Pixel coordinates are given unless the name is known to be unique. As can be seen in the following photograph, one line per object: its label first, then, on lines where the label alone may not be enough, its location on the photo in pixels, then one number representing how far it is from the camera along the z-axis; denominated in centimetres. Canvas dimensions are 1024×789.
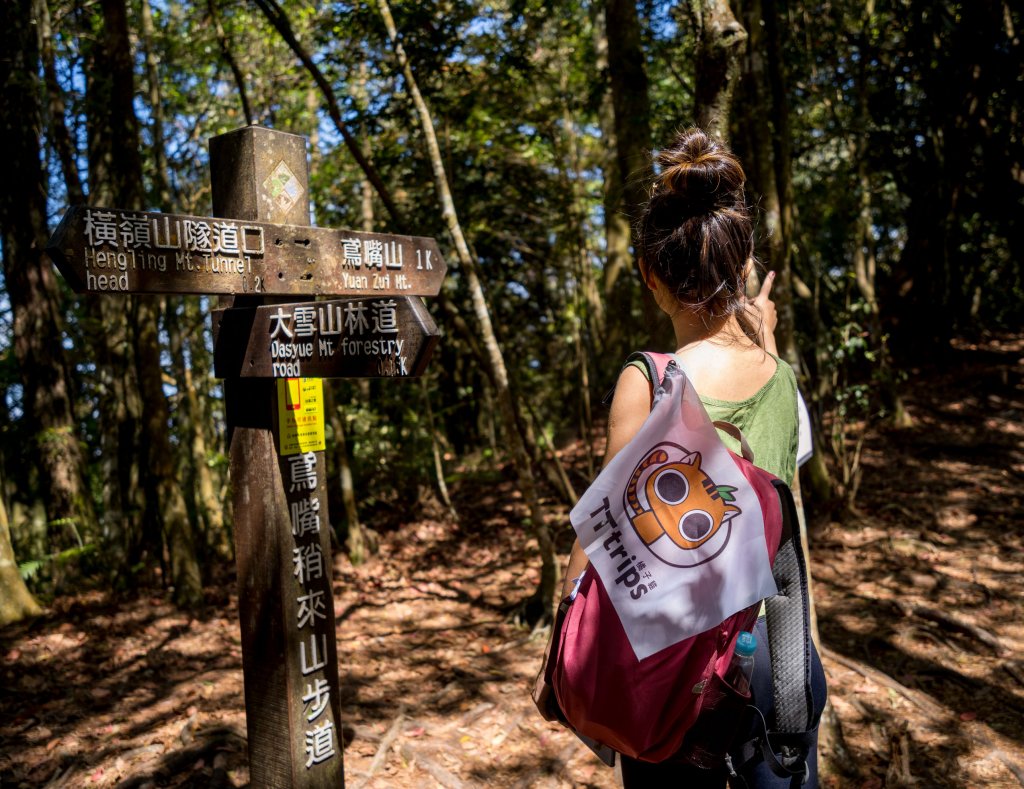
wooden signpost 257
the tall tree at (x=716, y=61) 336
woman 168
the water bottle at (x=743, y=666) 154
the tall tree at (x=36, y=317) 695
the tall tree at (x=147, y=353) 622
